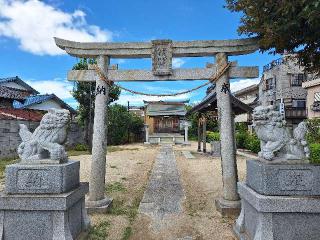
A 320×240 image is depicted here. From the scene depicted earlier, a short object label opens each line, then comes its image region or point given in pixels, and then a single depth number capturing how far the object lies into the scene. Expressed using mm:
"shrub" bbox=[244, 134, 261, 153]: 20159
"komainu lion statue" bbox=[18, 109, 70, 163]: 4672
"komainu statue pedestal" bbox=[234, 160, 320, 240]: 4133
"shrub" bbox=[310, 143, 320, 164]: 11789
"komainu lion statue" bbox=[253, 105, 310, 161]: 4508
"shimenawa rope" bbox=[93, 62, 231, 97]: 6957
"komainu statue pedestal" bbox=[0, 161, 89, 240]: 4379
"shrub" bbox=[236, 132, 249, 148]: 24062
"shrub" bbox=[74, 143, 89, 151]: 22406
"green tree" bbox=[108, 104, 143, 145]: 31000
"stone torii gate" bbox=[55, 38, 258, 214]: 6836
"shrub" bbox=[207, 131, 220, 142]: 25267
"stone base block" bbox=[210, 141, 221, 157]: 19500
